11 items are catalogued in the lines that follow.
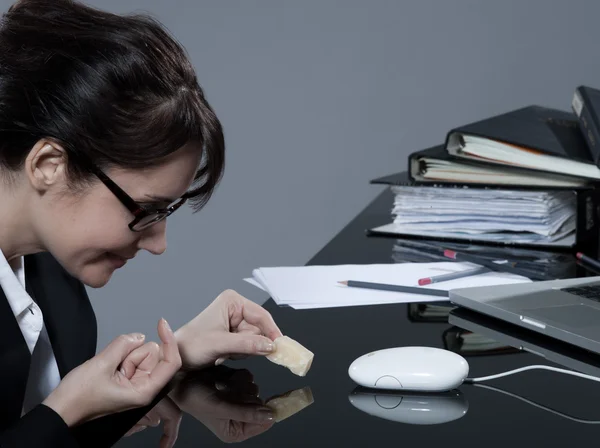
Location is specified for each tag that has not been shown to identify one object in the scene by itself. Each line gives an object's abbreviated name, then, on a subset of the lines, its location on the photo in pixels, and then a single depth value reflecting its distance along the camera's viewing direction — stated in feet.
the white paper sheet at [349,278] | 6.84
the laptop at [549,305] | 6.03
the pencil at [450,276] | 7.04
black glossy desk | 5.35
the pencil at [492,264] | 7.19
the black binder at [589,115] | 7.79
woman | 6.25
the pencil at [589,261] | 7.29
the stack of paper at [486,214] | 7.94
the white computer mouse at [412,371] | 5.69
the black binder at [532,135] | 7.83
